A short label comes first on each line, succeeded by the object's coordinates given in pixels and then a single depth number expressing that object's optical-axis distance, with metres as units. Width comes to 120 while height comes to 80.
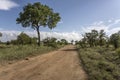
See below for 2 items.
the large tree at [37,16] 17.01
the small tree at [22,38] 29.84
